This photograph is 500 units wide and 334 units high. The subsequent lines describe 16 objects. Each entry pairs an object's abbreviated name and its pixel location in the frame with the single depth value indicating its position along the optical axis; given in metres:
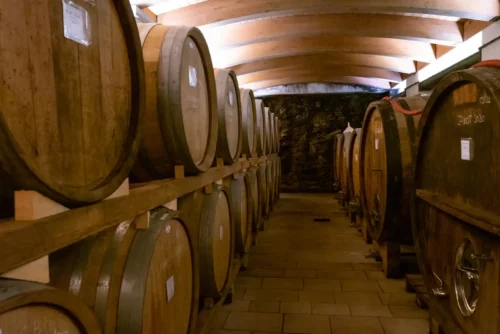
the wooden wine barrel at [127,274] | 1.47
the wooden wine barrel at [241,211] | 3.71
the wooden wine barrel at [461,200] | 1.77
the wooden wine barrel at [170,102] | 2.07
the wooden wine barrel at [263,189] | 5.74
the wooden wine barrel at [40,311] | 0.90
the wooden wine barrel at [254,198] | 4.52
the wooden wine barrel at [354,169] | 6.30
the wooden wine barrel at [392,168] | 3.76
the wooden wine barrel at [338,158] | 9.04
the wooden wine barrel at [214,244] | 2.74
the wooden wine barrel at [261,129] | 6.34
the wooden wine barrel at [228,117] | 3.35
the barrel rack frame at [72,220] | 0.97
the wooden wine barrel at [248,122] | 4.66
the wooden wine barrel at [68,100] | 0.95
